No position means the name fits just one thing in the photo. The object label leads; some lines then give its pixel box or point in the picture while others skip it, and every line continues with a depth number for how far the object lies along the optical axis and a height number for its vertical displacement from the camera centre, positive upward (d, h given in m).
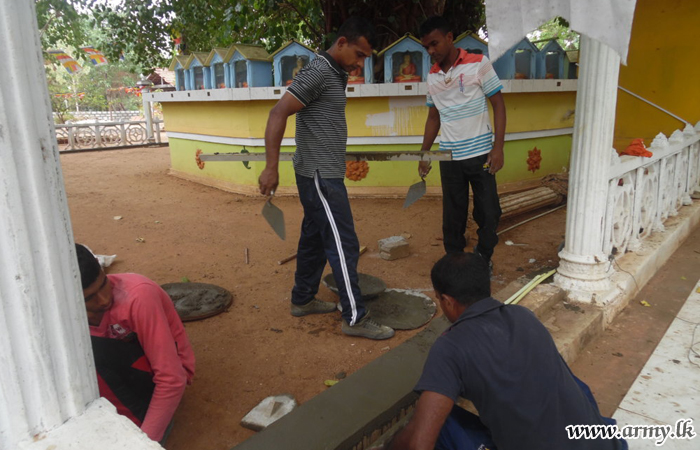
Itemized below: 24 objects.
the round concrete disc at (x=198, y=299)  3.35 -1.34
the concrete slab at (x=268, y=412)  2.25 -1.39
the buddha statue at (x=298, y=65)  6.56 +0.54
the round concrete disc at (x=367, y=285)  3.55 -1.32
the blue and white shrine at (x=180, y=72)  7.99 +0.61
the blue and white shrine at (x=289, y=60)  6.48 +0.61
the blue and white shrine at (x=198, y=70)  7.48 +0.59
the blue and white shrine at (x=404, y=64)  6.29 +0.49
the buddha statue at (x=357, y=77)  6.53 +0.35
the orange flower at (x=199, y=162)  7.91 -0.84
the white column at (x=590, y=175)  2.82 -0.46
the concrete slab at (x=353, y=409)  1.96 -1.29
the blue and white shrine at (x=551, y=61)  6.99 +0.53
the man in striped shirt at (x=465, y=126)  3.30 -0.17
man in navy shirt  1.54 -0.87
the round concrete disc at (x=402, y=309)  3.20 -1.38
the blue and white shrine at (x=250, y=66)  6.57 +0.56
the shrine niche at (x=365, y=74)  6.44 +0.39
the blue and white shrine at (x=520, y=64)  6.47 +0.48
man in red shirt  1.93 -0.94
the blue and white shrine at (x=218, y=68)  6.96 +0.58
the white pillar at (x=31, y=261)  1.01 -0.32
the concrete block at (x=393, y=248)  4.44 -1.28
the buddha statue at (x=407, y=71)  6.39 +0.41
